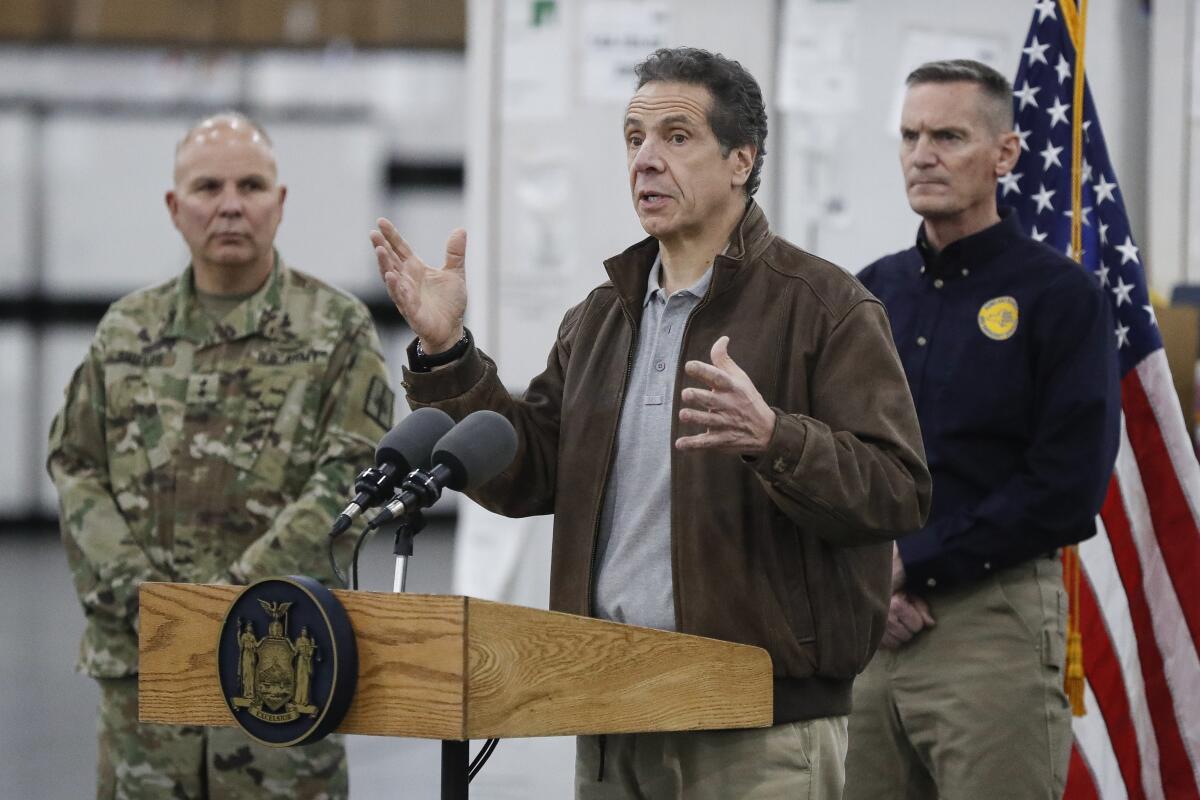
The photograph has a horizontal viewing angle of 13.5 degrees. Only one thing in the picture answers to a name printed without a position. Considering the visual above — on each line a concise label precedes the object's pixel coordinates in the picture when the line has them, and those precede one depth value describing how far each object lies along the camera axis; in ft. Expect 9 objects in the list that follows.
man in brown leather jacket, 20.75
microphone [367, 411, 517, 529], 20.12
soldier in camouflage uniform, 23.05
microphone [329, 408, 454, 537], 20.20
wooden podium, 19.78
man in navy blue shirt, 22.62
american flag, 24.06
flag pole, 23.64
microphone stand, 20.07
